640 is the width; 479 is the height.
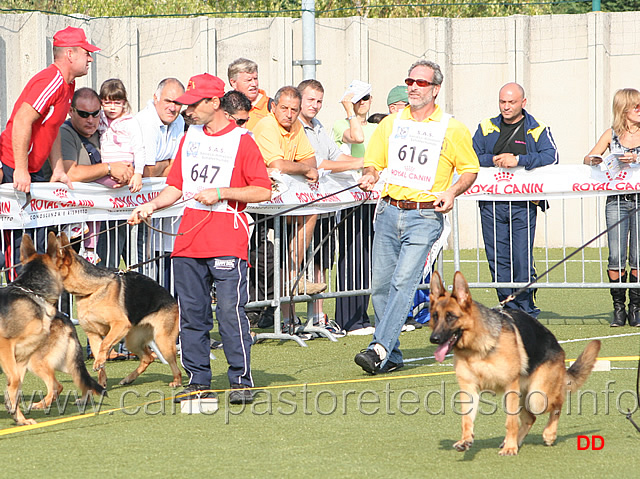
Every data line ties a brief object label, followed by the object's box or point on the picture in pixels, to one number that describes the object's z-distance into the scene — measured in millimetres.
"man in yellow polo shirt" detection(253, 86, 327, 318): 17719
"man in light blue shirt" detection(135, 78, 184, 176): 17031
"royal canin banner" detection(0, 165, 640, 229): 14977
